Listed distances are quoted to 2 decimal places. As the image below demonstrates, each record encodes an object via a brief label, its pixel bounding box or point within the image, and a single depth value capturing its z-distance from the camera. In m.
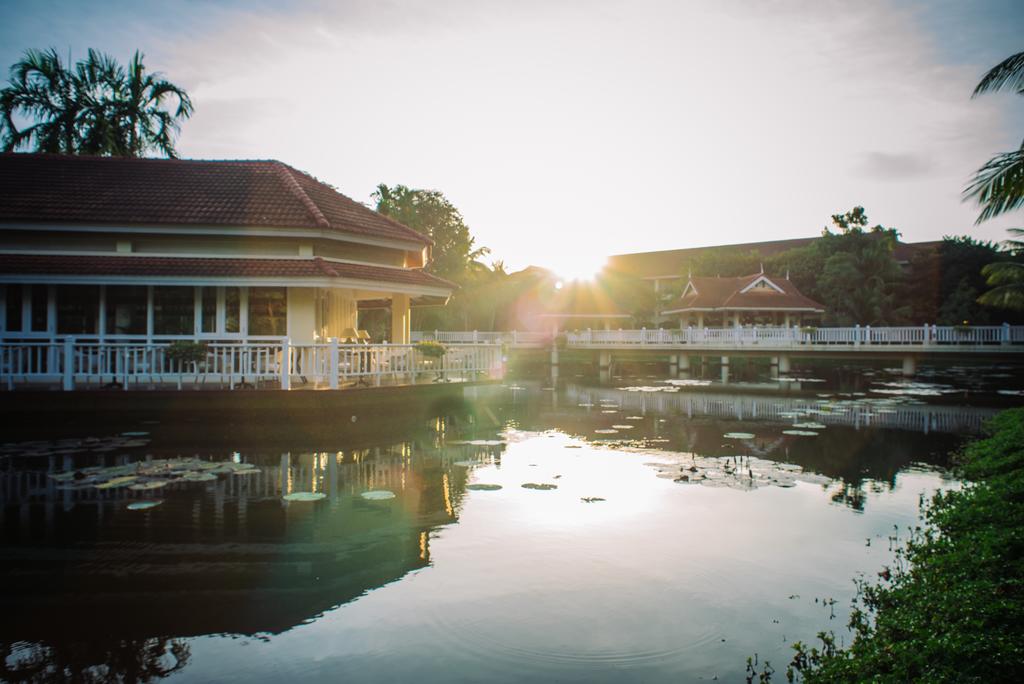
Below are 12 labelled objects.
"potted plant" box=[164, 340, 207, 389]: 14.87
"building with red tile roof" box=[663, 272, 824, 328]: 46.53
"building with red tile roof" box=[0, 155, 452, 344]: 16.83
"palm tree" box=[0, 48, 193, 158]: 29.98
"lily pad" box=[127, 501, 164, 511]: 8.30
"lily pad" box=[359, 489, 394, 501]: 9.06
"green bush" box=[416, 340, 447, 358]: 17.16
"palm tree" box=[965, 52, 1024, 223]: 12.22
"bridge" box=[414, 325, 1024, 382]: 31.98
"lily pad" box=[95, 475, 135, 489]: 9.30
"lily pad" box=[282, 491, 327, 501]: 8.96
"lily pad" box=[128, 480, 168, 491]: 9.17
